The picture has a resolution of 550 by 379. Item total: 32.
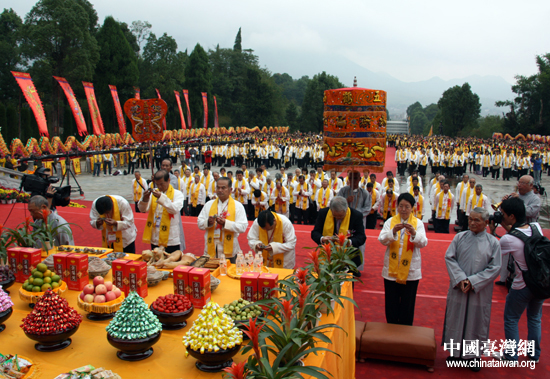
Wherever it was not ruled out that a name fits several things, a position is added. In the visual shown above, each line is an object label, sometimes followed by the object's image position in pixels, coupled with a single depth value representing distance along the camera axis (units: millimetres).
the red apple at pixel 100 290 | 3333
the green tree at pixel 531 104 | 46406
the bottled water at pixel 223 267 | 4332
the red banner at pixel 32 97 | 17344
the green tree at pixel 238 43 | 73750
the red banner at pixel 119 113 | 23086
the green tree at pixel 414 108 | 135625
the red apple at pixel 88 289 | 3348
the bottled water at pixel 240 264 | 4293
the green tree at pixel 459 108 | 55812
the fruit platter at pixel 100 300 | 3252
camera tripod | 16169
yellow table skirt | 2570
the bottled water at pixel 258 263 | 4238
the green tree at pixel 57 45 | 28078
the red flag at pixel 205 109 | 37975
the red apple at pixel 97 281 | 3443
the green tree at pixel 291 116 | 63659
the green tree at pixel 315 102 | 57300
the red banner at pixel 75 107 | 20250
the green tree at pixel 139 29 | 46312
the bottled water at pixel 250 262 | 4273
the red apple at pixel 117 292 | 3377
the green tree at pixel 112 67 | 34844
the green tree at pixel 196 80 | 47156
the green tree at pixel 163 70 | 41062
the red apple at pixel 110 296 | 3322
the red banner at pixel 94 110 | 22580
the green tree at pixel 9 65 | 32094
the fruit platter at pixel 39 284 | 3500
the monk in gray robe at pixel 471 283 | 3846
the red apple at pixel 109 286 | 3399
